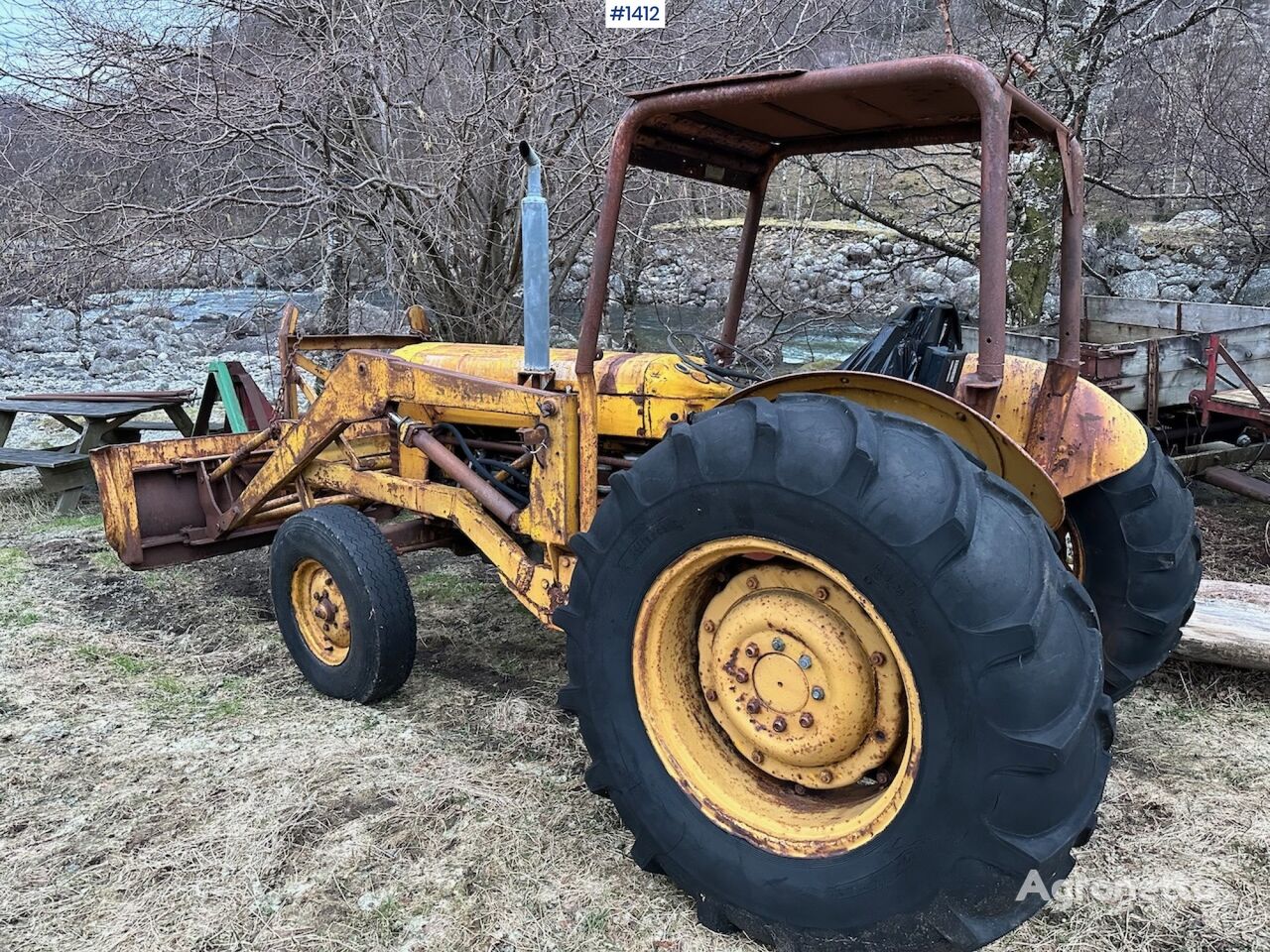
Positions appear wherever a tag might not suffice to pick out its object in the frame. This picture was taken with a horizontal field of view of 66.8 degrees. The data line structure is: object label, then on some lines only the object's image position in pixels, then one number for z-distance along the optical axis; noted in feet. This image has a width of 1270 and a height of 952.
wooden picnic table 21.86
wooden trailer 17.84
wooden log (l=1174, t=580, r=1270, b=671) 11.69
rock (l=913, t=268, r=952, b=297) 65.72
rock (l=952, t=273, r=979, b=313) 61.52
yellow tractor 6.07
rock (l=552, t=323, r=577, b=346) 31.17
